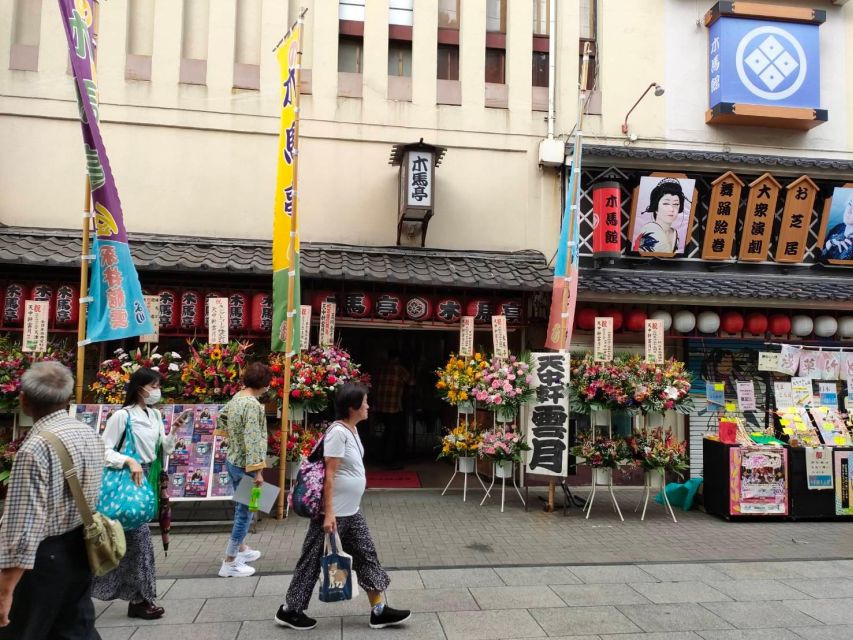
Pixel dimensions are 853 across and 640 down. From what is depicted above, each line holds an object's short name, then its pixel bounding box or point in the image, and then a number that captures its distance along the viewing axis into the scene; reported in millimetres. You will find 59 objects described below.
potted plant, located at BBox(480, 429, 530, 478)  8898
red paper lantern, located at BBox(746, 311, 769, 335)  10508
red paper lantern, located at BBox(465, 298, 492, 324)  9938
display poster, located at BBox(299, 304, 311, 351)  9039
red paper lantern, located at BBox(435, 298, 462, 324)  9898
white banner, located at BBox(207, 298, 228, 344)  8359
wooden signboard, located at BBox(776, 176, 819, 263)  10938
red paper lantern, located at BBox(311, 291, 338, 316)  9633
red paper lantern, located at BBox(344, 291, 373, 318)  9680
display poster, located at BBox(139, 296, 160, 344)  8844
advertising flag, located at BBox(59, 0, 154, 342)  6402
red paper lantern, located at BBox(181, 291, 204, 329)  9281
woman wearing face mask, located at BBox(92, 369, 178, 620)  4832
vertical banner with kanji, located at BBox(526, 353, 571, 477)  8711
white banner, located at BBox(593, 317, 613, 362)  9172
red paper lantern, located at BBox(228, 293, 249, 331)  9383
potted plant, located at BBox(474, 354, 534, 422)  8844
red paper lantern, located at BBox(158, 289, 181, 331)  9227
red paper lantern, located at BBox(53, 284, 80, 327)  8836
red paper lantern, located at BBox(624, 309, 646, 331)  10297
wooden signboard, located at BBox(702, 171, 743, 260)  10773
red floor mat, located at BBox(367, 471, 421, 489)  10523
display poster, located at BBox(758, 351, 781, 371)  9586
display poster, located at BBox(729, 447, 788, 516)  8664
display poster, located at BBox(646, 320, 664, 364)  9297
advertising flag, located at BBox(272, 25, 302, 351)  7793
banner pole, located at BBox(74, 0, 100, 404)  6582
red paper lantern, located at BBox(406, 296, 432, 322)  9884
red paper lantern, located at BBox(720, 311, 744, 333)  10469
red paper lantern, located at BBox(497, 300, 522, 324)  10031
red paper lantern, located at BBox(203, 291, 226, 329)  9359
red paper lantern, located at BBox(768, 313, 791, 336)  10594
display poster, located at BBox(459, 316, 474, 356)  9625
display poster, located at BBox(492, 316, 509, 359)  9211
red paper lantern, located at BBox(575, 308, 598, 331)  10281
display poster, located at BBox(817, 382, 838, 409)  9734
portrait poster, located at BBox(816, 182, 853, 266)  11188
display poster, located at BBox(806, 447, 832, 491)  8805
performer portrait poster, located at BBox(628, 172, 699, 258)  10758
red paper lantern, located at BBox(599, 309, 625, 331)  10281
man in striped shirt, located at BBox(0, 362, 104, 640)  2936
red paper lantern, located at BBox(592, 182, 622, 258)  10367
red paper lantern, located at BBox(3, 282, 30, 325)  8727
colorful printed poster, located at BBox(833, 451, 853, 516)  8844
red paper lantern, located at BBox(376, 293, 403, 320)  9781
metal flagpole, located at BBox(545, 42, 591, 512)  8742
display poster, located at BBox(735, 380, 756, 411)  9266
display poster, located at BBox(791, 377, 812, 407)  9500
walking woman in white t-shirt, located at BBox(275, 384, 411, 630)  4438
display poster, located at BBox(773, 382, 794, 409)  9469
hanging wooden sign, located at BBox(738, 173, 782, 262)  10859
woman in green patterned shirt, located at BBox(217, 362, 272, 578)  5895
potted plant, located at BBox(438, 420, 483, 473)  9188
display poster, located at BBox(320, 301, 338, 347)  9305
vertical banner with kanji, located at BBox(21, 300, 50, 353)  8086
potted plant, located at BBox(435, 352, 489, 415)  9156
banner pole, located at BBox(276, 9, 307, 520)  7652
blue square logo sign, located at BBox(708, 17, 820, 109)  11172
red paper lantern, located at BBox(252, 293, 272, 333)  9383
